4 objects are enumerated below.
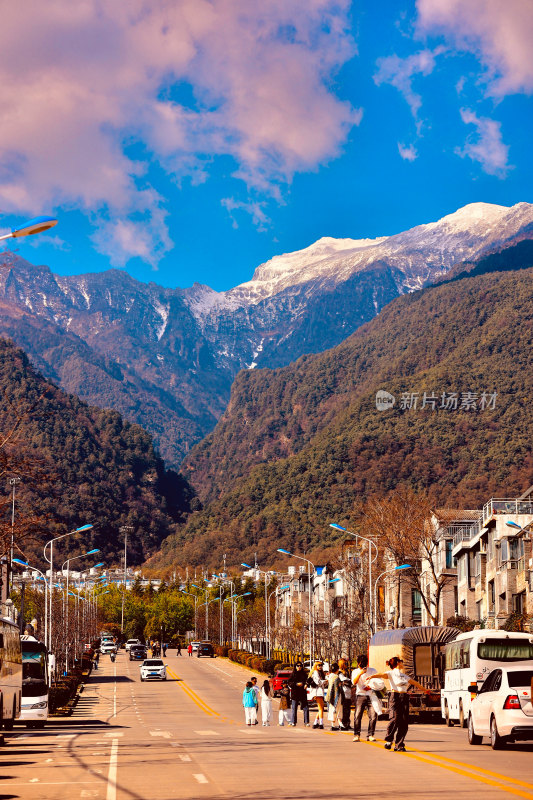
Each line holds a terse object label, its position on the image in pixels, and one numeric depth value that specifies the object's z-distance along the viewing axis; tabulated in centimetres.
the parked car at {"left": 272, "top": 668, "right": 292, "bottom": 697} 5509
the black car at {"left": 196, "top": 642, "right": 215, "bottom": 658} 12181
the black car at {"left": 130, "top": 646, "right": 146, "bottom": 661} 11381
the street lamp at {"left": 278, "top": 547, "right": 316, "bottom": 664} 7332
